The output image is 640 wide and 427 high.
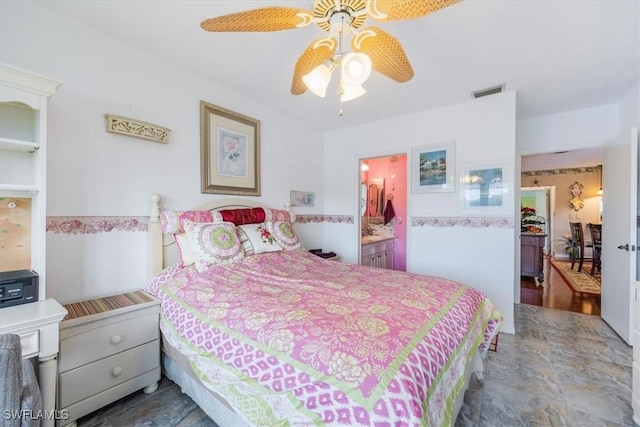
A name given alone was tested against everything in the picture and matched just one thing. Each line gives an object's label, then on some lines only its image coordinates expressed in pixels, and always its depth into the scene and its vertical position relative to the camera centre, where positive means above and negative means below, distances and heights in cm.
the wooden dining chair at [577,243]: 529 -62
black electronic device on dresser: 123 -37
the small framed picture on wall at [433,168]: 297 +53
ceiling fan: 117 +89
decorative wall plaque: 183 +62
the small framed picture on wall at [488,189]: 265 +26
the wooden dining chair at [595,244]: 498 -56
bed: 86 -51
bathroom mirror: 500 +33
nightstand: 140 -81
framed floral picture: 245 +61
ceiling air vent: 252 +121
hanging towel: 483 +1
